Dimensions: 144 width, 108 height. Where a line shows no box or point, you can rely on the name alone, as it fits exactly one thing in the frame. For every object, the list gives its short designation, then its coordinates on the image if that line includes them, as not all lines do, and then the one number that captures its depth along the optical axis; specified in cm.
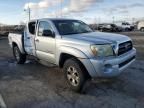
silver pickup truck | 249
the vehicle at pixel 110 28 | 1820
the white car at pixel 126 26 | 1950
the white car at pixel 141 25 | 1822
